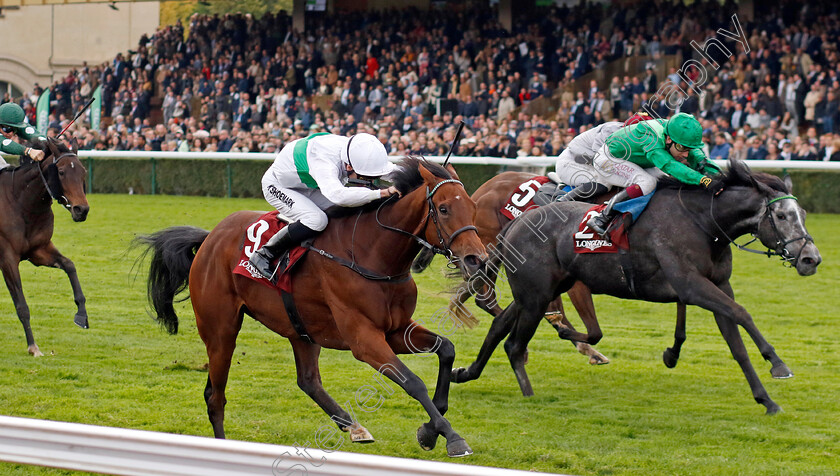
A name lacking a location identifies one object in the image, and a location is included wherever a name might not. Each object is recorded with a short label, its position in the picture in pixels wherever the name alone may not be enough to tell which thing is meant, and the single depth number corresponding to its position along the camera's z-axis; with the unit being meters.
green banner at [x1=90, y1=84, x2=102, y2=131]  48.06
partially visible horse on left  15.09
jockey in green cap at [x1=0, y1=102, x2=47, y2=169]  15.52
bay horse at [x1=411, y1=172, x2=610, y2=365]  13.43
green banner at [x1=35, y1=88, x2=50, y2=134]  45.97
